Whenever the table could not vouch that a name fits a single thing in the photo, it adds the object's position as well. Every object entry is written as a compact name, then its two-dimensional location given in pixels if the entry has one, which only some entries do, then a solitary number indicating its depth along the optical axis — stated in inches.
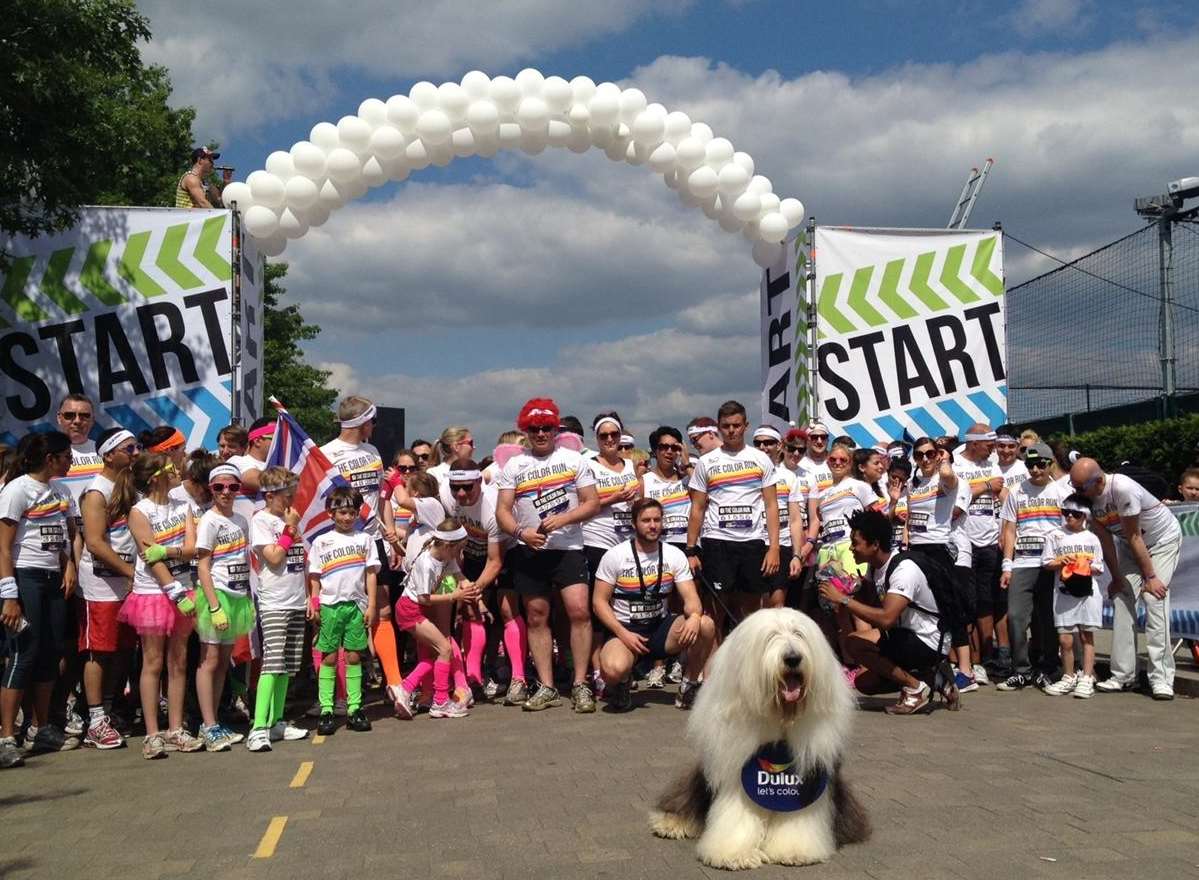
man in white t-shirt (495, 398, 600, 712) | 362.0
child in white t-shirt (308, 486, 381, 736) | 329.1
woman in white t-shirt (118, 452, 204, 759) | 302.4
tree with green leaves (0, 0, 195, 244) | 430.0
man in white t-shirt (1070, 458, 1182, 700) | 363.0
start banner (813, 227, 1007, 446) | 484.7
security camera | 818.8
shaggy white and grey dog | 193.2
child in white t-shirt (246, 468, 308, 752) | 318.0
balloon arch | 482.6
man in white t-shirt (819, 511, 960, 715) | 334.3
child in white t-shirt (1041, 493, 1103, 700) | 374.0
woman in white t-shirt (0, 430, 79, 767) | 291.7
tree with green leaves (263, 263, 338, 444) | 1471.5
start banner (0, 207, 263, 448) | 440.8
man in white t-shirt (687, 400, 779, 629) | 371.9
